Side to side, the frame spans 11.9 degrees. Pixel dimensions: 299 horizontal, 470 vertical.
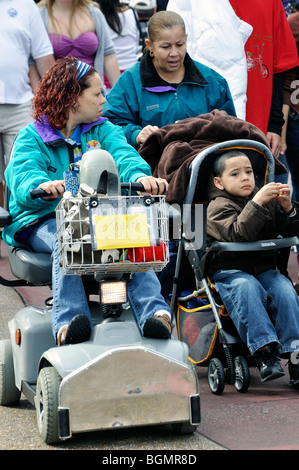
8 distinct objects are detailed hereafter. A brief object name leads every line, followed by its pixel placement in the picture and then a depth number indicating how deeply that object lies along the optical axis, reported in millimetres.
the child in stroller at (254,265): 6819
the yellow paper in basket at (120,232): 5541
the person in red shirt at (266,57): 10063
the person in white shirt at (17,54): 10242
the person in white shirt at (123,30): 12341
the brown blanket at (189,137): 7587
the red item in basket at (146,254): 5614
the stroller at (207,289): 6978
